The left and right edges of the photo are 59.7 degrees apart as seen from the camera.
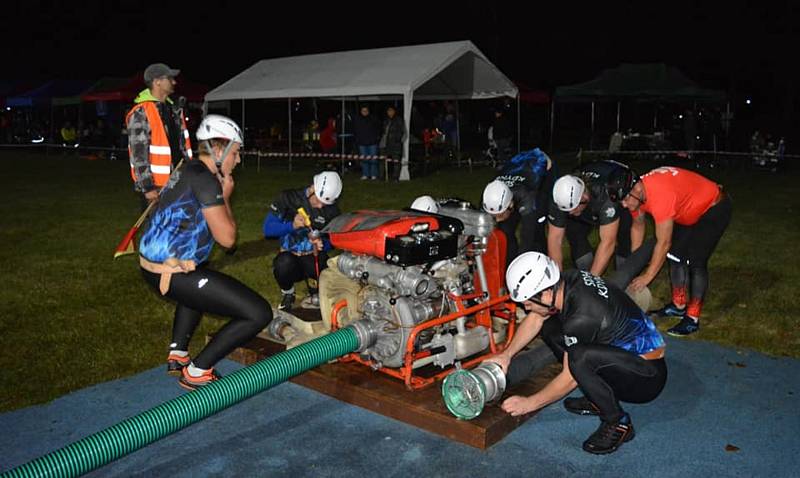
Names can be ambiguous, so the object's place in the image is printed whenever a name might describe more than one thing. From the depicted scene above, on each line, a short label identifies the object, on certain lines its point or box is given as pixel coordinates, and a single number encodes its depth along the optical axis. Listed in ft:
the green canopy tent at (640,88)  71.31
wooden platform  12.73
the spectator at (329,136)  71.51
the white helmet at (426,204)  16.84
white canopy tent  56.34
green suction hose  9.98
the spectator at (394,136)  57.52
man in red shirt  17.63
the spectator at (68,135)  95.04
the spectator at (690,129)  72.43
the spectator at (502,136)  67.72
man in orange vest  19.54
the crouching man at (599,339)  12.32
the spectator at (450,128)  70.74
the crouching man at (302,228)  17.72
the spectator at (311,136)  77.71
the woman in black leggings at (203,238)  13.05
